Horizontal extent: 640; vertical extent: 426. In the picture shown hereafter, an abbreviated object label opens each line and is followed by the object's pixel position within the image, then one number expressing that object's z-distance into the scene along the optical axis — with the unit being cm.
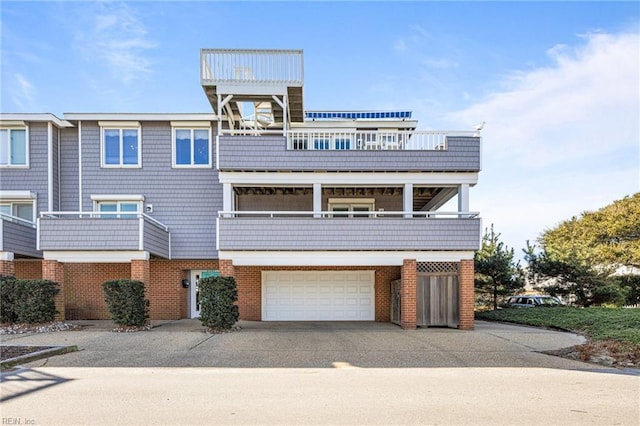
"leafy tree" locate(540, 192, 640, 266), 2803
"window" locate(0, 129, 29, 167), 1641
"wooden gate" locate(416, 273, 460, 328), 1456
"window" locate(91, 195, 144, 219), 1636
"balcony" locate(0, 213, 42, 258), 1412
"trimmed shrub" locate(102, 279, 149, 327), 1296
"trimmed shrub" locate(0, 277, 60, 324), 1293
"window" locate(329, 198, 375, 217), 1750
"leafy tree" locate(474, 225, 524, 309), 2073
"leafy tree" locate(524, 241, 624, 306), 1991
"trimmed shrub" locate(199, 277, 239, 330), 1285
